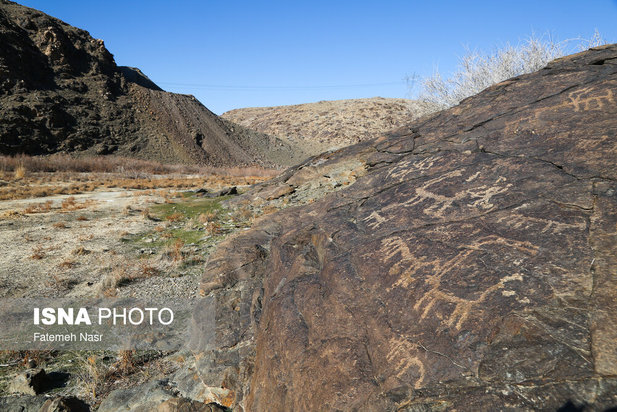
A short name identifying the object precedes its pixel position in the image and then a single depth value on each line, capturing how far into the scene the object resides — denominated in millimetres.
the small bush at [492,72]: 15789
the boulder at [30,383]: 4137
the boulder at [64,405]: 3566
